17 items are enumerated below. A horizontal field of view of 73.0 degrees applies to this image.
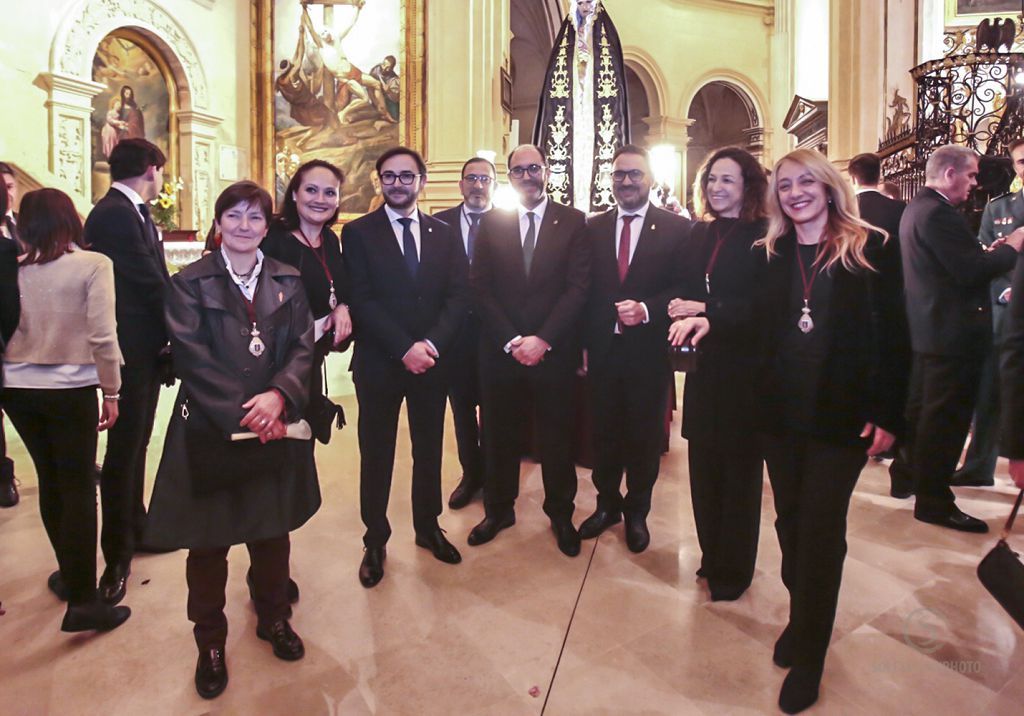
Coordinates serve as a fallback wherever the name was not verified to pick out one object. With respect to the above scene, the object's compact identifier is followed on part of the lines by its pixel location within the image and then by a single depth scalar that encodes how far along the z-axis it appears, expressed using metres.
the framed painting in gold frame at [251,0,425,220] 11.27
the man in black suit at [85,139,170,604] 2.67
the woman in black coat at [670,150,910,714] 2.01
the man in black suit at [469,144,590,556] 3.16
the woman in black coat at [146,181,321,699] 2.02
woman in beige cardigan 2.32
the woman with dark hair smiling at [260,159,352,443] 2.69
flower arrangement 8.73
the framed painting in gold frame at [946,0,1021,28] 14.12
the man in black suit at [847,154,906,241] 4.13
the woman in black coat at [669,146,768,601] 2.64
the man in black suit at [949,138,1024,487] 4.00
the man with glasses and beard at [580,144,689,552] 3.15
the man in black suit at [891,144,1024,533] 3.35
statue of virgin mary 5.34
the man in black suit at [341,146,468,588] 2.87
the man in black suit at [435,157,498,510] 3.83
